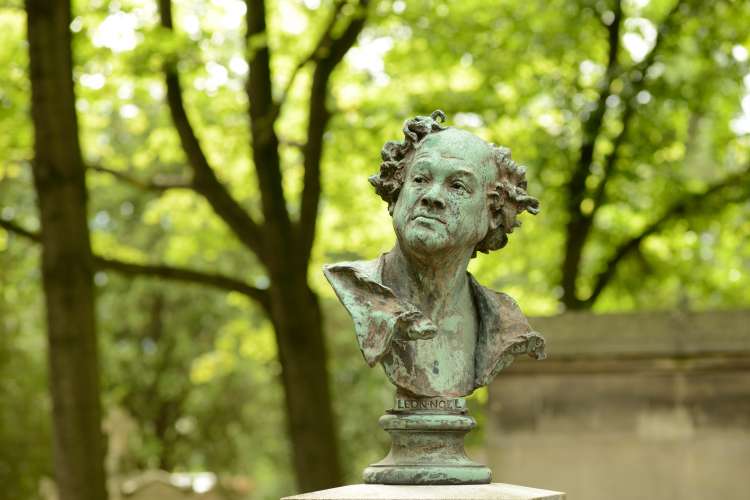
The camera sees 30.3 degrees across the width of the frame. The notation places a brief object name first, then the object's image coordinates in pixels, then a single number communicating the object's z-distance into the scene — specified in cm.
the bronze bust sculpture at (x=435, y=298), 522
